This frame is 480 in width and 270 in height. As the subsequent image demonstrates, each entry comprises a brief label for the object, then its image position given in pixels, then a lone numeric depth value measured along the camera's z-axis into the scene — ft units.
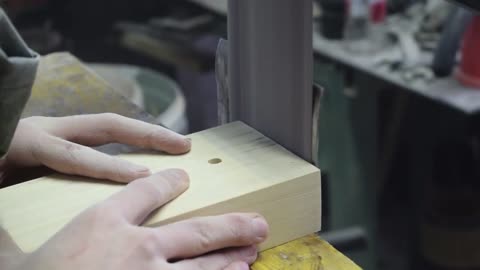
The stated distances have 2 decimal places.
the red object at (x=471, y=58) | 4.84
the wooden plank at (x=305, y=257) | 2.27
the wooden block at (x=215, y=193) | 2.26
